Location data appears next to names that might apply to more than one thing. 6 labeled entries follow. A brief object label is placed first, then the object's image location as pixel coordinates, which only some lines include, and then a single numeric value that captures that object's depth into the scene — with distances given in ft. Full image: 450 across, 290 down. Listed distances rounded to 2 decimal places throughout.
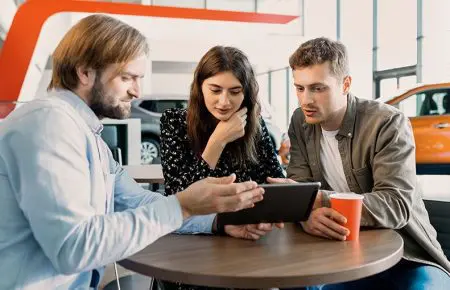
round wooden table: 3.26
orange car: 17.79
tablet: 3.86
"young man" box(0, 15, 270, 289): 2.95
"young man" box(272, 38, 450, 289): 4.73
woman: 5.81
